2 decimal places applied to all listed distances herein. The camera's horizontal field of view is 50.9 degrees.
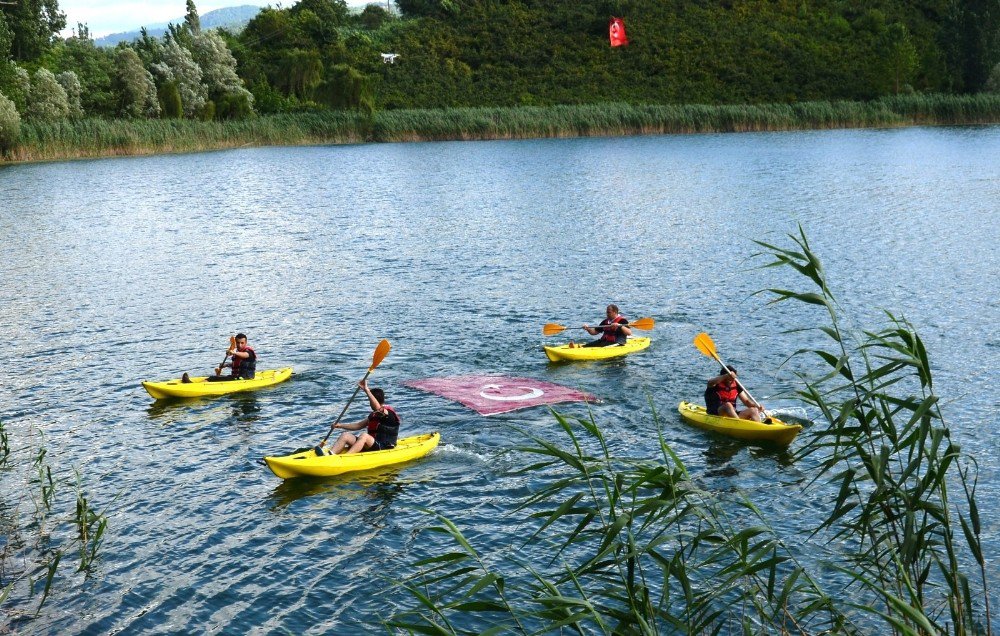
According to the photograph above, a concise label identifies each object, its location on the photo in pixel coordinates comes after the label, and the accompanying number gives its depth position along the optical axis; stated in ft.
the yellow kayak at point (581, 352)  65.51
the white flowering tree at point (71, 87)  228.43
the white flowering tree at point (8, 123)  188.85
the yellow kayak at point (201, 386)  58.13
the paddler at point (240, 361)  60.08
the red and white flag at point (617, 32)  338.54
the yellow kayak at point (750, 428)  49.49
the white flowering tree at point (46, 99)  214.07
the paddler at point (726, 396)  51.24
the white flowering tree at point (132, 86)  239.30
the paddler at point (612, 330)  67.05
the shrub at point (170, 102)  244.53
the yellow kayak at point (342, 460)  45.44
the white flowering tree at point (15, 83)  208.03
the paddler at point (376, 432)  47.93
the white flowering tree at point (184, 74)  252.42
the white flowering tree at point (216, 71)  264.52
